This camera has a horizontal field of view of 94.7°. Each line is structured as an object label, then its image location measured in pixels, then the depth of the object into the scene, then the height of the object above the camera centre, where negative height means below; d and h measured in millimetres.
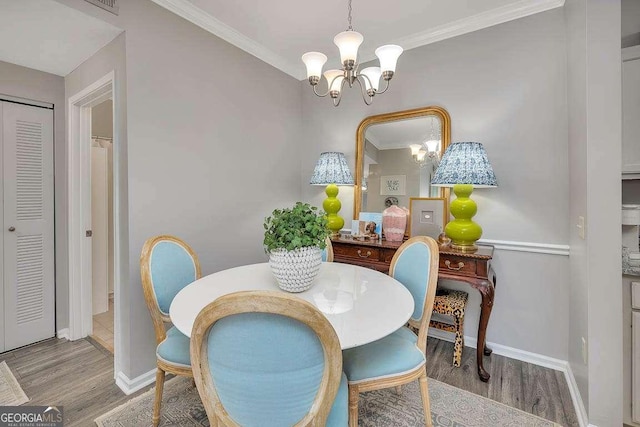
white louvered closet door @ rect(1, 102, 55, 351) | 2336 -93
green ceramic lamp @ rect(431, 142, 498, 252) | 2043 +210
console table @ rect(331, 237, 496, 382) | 1962 -412
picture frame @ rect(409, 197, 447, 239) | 2459 -45
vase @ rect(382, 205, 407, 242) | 2516 -105
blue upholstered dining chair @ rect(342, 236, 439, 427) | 1268 -661
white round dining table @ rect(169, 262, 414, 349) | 1055 -395
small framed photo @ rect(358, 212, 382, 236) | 2643 -72
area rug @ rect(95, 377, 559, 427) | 1604 -1149
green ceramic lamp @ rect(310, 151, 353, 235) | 2736 +309
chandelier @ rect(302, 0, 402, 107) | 1579 +845
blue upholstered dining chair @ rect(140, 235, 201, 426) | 1410 -409
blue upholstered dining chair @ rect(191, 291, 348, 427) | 728 -409
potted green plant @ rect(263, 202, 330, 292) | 1358 -157
